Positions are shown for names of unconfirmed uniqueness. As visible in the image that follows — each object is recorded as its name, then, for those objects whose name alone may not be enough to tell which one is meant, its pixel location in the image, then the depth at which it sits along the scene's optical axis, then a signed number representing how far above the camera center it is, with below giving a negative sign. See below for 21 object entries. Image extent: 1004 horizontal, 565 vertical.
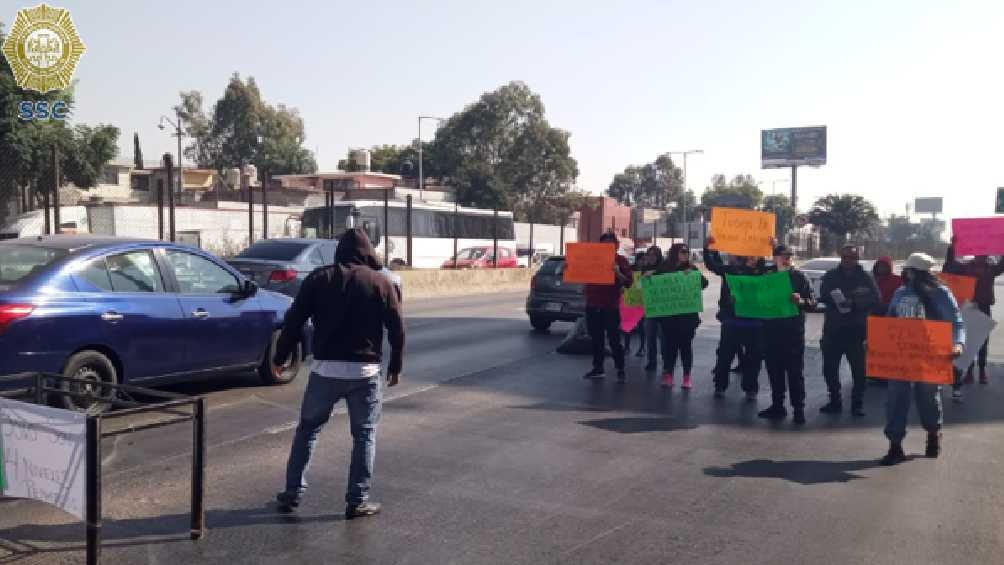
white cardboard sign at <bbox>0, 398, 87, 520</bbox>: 4.31 -1.10
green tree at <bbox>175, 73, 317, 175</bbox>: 72.94 +8.25
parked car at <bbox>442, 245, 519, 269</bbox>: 36.94 -1.14
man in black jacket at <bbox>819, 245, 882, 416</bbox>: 9.25 -0.82
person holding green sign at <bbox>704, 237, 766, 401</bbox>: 9.54 -1.08
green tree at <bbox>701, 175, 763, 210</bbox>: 113.69 +6.03
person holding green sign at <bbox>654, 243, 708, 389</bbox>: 10.62 -1.14
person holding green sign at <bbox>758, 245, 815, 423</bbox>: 8.98 -1.16
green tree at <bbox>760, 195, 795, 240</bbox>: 74.48 +2.20
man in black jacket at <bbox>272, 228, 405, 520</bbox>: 5.36 -0.69
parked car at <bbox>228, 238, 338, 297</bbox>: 14.05 -0.47
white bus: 32.72 +0.22
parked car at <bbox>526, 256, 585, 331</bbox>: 15.89 -1.15
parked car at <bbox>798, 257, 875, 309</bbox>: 23.30 -0.89
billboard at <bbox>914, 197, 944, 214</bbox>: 159.38 +5.13
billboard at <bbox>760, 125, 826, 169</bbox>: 83.94 +8.18
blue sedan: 7.07 -0.72
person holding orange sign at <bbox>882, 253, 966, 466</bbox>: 7.31 -0.79
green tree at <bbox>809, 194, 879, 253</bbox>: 63.22 +1.34
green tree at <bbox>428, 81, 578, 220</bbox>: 68.19 +5.86
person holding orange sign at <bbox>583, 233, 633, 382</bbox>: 10.86 -0.96
